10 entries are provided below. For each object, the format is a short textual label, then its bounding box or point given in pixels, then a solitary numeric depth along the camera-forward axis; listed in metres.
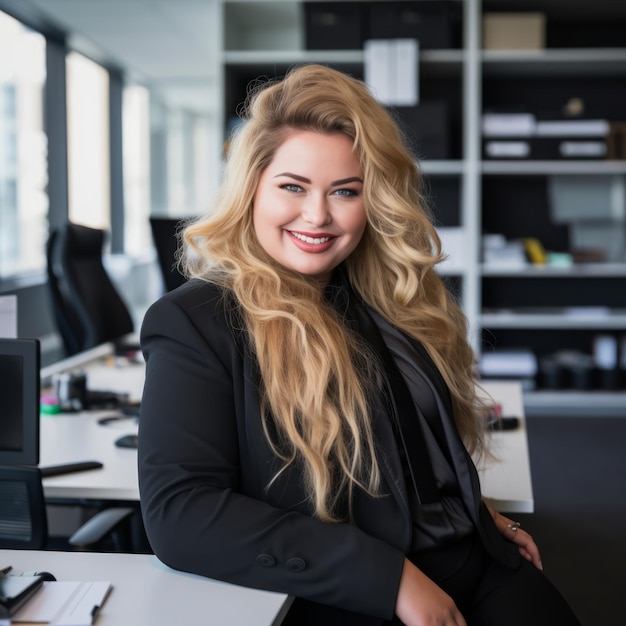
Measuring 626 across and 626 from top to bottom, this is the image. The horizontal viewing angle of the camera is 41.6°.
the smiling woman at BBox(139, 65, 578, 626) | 1.14
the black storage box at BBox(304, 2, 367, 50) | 4.66
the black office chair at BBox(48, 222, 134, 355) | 3.41
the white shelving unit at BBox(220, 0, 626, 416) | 4.66
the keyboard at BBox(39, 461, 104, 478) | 1.76
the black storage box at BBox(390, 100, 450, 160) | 4.59
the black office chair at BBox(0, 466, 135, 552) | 1.59
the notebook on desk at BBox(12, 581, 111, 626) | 1.01
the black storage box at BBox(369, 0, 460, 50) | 4.60
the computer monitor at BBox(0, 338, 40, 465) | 1.46
